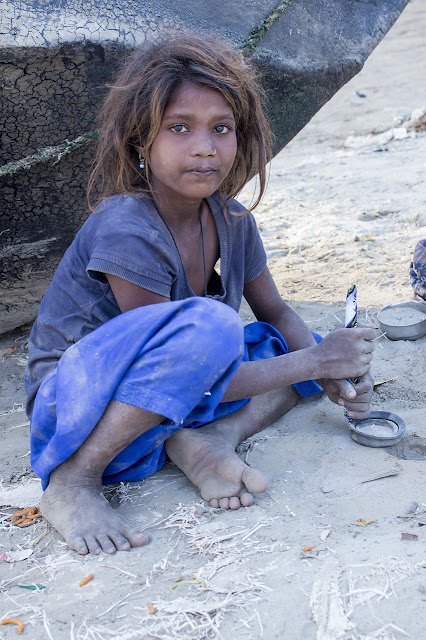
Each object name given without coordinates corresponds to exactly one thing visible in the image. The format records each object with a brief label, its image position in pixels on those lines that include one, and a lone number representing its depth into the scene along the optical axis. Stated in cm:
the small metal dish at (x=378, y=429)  210
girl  172
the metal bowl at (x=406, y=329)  277
